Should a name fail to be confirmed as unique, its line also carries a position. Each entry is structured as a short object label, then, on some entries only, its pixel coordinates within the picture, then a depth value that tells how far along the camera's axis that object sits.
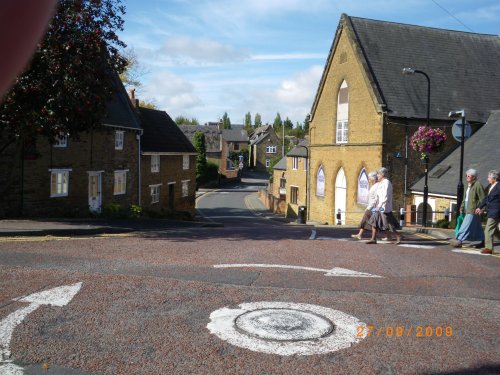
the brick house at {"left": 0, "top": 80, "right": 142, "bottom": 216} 19.62
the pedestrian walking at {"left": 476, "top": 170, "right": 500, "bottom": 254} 9.95
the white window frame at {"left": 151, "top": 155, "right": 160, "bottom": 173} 33.12
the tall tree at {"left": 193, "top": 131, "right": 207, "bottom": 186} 72.51
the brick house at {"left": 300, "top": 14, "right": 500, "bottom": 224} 26.48
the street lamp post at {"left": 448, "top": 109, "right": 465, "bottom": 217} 15.19
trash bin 31.65
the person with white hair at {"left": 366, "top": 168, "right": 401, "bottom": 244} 11.09
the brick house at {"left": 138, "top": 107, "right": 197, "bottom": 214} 32.52
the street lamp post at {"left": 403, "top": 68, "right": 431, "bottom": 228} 18.80
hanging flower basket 19.78
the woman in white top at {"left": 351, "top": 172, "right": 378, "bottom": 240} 11.43
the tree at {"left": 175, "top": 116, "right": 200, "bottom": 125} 140.38
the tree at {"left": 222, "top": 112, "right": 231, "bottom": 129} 178.96
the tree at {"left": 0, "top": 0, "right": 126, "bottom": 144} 13.02
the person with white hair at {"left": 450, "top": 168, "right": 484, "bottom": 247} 10.59
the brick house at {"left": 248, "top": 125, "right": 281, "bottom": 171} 108.25
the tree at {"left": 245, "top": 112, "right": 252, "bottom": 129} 196.86
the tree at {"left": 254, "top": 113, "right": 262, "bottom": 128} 197.25
